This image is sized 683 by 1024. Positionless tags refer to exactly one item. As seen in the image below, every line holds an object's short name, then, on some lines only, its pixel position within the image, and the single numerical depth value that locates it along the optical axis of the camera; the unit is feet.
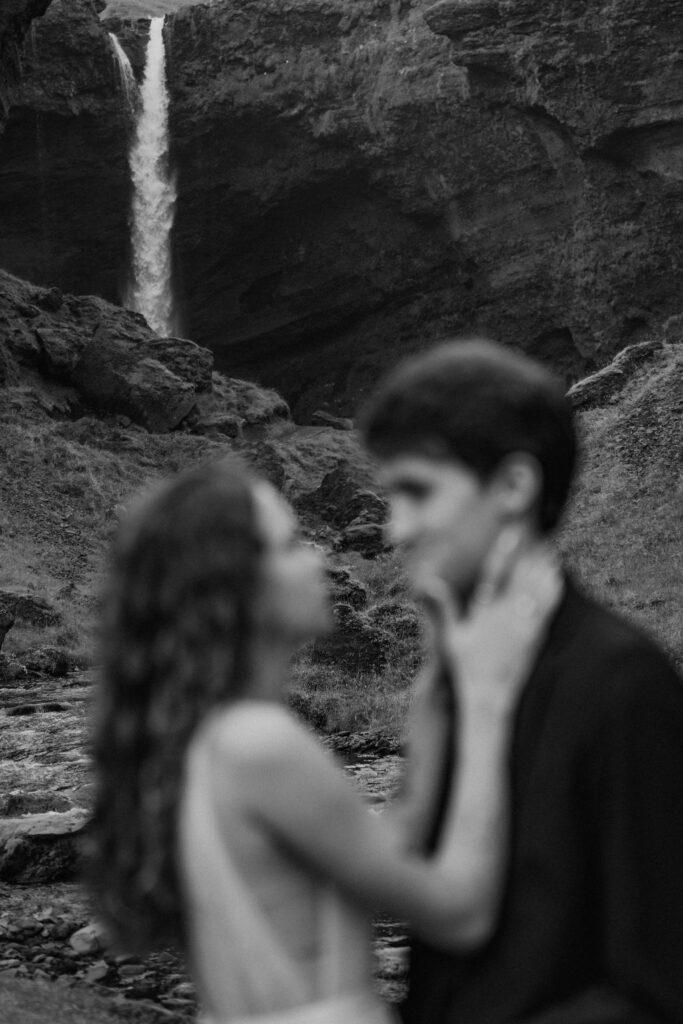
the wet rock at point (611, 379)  109.91
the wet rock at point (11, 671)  68.69
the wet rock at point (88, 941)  25.18
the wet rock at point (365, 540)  104.74
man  5.57
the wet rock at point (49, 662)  71.78
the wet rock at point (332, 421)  149.38
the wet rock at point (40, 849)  29.53
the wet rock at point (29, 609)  82.64
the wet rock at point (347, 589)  70.03
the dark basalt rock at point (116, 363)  135.44
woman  5.54
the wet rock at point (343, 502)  113.41
